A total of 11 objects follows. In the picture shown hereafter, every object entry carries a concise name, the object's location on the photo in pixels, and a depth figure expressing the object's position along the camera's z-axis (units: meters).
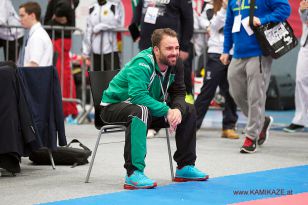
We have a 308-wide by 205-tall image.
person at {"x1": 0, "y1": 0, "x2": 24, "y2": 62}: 19.50
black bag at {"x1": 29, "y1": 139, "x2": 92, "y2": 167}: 11.86
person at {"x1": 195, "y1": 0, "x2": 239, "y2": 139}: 16.63
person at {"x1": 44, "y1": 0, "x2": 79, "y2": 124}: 20.31
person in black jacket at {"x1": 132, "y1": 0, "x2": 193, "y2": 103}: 15.49
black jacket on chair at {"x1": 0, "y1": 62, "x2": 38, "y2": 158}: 10.40
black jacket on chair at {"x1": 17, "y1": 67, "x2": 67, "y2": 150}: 11.18
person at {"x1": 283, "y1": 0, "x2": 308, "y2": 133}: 16.81
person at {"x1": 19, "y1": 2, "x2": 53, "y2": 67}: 15.88
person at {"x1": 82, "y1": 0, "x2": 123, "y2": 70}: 20.04
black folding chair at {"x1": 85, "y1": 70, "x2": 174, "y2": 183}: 10.38
